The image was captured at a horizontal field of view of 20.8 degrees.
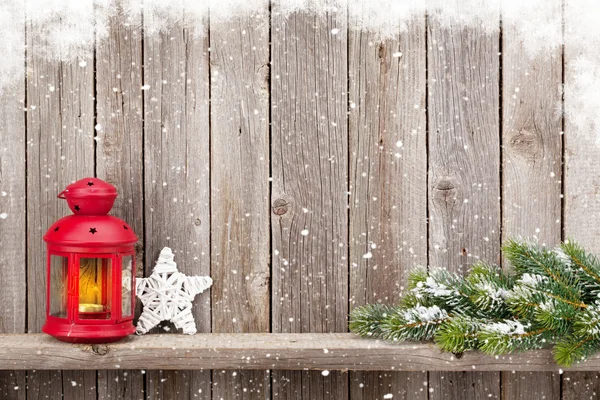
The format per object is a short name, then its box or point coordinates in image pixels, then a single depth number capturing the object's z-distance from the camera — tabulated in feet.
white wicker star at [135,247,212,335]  7.17
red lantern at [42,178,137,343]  6.83
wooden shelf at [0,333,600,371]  6.87
